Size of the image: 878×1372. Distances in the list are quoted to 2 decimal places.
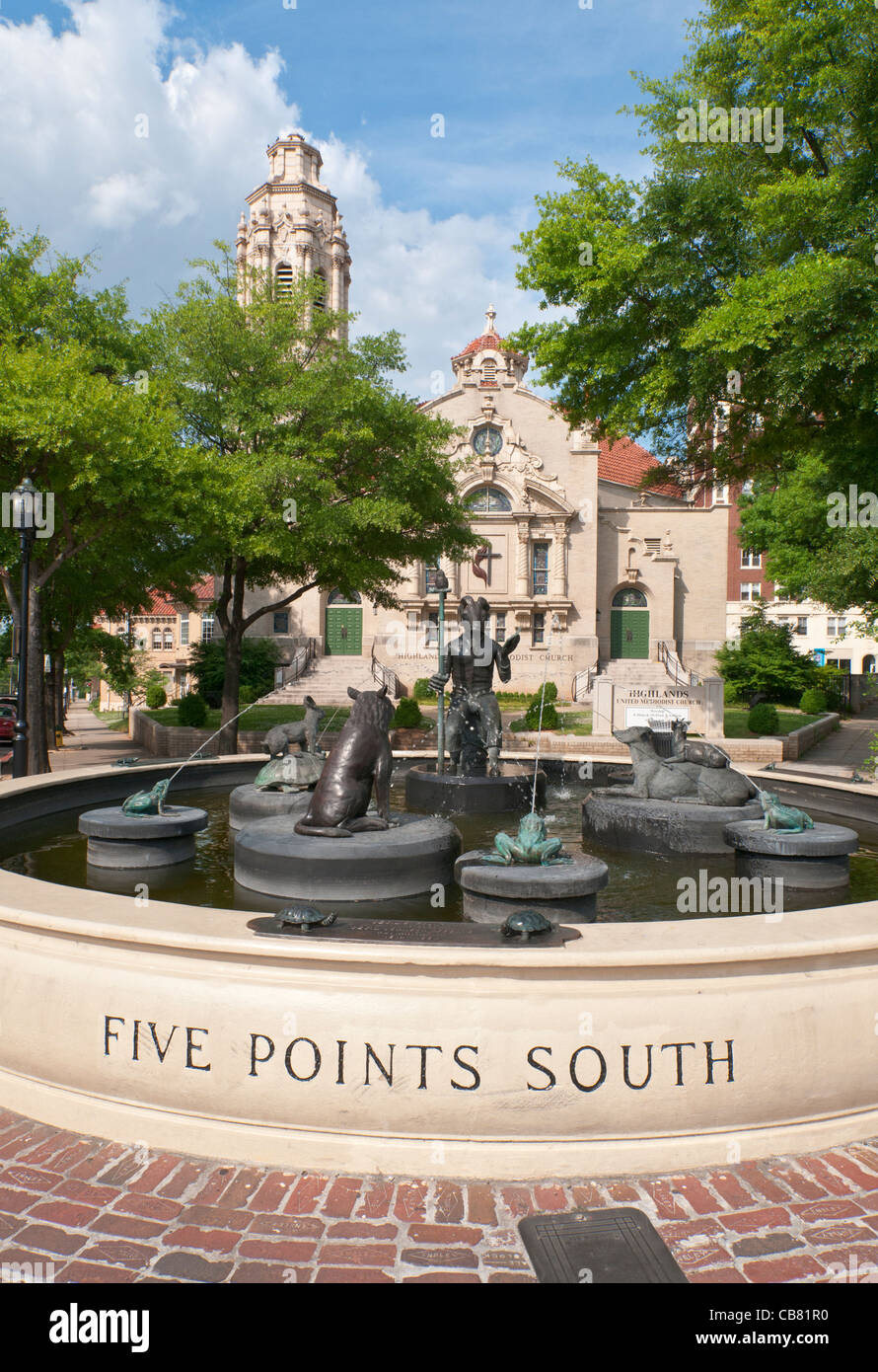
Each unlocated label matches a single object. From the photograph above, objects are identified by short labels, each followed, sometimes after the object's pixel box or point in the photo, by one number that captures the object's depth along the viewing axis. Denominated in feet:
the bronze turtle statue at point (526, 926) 14.53
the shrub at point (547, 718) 94.40
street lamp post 42.24
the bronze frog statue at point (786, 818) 24.56
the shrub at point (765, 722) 91.81
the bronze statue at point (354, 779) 22.93
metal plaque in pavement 10.78
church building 161.17
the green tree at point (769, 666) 137.08
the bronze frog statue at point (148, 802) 25.40
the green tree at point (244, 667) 119.96
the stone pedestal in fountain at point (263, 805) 29.58
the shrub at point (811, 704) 126.72
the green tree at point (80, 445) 52.49
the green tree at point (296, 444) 68.54
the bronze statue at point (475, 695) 43.09
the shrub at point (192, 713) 87.40
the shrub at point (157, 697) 134.31
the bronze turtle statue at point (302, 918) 15.01
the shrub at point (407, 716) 83.20
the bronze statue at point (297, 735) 34.09
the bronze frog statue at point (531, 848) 19.95
